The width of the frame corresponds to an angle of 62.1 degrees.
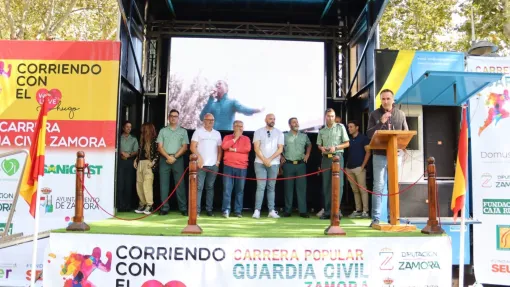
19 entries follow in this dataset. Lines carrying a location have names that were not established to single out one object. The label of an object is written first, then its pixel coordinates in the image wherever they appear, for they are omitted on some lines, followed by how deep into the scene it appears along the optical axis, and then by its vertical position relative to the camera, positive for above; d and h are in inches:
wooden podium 167.5 +0.9
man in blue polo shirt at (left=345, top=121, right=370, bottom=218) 234.8 +2.7
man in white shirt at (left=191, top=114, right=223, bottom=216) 228.5 +8.2
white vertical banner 222.7 -5.1
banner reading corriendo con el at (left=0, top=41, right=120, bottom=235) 211.8 +25.6
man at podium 189.5 +19.2
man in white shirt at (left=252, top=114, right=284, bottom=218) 226.8 +5.9
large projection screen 288.4 +58.7
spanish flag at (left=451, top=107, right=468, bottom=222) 156.6 -1.4
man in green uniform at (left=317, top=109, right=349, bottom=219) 224.2 +12.6
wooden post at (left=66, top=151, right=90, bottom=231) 153.3 -12.9
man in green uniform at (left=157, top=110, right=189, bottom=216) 231.0 +4.2
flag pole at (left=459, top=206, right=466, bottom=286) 147.7 -30.8
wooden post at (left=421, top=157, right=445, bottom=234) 156.7 -13.4
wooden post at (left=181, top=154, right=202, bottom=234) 154.6 -8.4
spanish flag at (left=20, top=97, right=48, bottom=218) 148.3 +0.1
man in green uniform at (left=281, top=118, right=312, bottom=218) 234.2 +2.3
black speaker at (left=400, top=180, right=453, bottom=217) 229.9 -17.6
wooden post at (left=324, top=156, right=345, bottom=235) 156.7 -10.1
